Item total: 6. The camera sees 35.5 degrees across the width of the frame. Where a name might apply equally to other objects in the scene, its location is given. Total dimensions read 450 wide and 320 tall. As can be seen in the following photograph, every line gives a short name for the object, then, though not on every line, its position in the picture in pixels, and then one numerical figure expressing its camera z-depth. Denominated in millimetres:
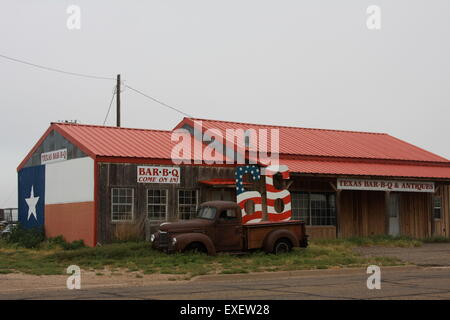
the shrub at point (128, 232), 25855
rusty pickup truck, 20891
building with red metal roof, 26500
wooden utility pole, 43900
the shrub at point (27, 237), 28234
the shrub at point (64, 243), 26203
